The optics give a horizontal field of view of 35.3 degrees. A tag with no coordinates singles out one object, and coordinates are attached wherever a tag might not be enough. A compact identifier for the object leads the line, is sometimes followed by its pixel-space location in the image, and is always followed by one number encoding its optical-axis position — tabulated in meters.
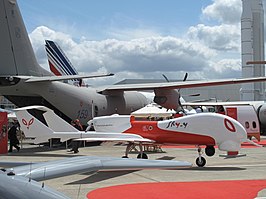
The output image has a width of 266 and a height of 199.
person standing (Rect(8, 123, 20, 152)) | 21.83
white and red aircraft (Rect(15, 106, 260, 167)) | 14.11
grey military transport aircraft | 20.73
